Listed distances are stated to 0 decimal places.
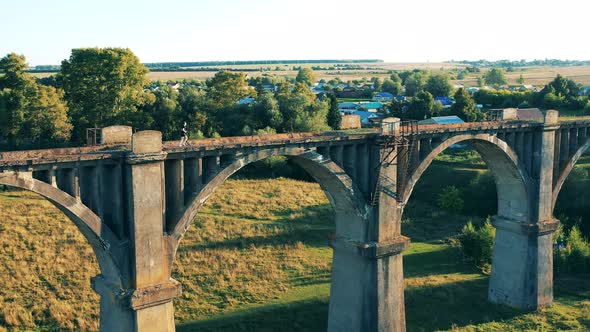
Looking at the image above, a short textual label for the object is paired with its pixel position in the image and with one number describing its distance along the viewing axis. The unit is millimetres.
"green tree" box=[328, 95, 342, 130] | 89000
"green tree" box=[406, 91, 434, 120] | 98250
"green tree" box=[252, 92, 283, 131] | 81438
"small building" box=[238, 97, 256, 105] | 88075
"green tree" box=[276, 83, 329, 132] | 80212
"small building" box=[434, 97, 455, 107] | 123156
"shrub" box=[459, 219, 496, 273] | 49062
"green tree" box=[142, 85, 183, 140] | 79250
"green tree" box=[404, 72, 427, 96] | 172625
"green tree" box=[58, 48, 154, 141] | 69688
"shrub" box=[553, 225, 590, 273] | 47281
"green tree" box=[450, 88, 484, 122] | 94069
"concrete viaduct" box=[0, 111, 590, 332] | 22469
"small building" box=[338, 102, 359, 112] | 119750
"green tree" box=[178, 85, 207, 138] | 81769
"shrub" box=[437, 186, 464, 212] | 68188
